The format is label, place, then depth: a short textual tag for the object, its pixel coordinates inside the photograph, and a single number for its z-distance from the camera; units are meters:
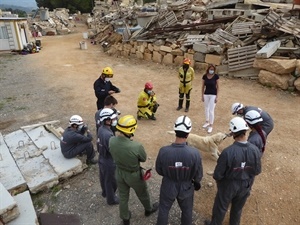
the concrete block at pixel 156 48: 14.41
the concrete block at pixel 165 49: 13.73
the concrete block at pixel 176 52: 13.28
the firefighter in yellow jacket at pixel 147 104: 7.43
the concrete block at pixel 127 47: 16.28
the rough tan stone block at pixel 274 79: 9.70
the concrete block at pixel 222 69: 11.63
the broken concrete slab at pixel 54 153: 5.21
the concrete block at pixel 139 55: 15.56
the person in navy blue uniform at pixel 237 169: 3.41
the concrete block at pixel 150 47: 14.79
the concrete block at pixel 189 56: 12.79
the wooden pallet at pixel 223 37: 11.51
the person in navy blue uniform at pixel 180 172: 3.31
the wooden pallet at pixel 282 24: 10.52
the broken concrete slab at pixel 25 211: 3.83
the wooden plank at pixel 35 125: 6.89
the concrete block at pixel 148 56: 15.09
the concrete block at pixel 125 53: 16.51
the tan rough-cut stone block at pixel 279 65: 9.47
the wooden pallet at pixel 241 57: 10.96
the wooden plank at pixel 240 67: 10.96
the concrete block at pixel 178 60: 13.43
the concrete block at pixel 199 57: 12.40
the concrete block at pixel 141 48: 15.25
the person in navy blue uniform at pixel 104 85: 6.50
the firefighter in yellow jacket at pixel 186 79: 7.75
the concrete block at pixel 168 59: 13.78
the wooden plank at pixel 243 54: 10.93
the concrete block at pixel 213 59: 11.67
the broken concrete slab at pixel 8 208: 3.71
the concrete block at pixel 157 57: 14.43
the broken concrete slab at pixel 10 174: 4.75
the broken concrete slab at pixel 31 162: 4.92
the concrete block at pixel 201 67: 12.39
